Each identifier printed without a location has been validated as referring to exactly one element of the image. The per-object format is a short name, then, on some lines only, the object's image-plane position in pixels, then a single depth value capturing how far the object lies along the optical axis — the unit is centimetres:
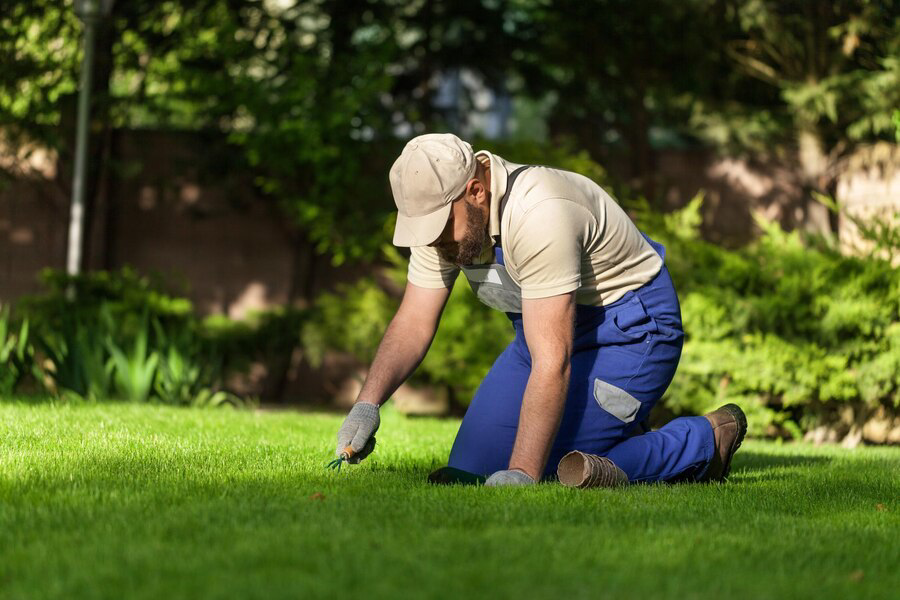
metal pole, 977
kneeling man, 389
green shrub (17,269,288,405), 754
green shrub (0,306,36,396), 732
